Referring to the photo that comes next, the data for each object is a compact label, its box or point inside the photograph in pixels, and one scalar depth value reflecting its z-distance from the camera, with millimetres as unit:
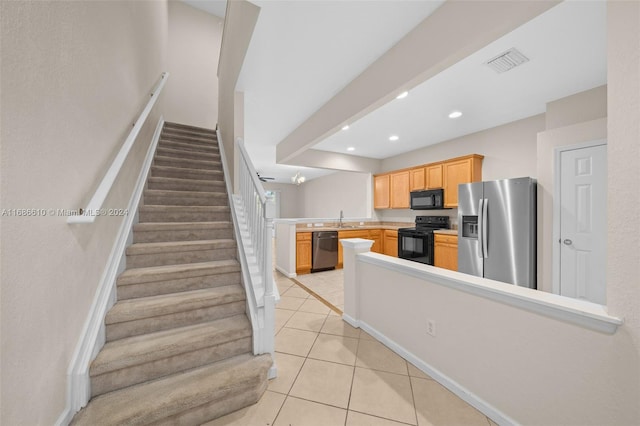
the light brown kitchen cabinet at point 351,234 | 4942
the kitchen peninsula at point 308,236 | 4453
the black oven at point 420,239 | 4070
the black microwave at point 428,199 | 4168
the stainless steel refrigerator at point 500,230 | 2693
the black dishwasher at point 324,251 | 4629
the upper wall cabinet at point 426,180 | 3809
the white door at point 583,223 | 2287
